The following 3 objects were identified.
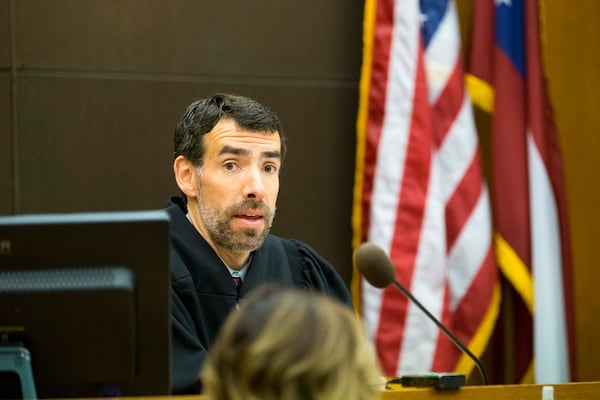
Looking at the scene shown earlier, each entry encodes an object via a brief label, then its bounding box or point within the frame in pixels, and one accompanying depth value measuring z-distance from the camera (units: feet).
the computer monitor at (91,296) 14.15
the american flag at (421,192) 28.94
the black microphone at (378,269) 20.33
